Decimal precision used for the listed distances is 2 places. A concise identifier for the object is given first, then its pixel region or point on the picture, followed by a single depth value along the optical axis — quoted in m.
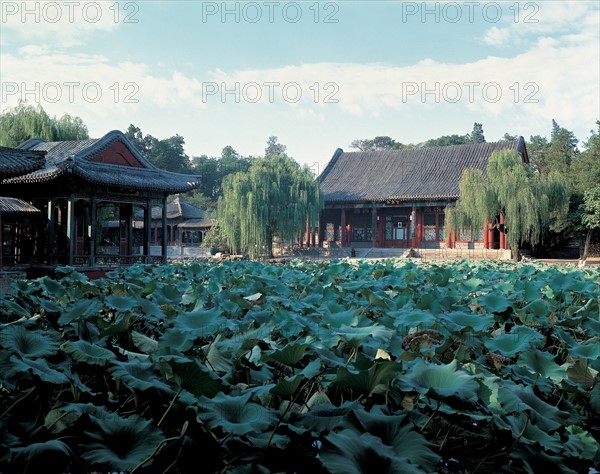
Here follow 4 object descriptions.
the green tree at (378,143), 67.19
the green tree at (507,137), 55.74
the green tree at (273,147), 77.69
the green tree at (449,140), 56.16
